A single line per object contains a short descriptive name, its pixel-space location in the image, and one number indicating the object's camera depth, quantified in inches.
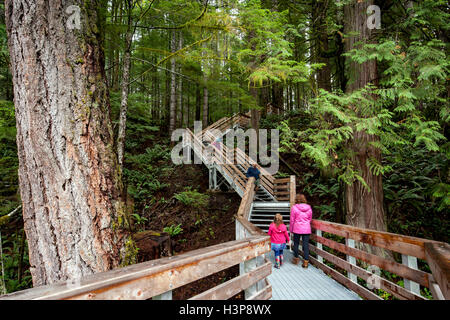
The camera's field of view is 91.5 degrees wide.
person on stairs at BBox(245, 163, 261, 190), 427.2
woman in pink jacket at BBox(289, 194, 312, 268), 203.9
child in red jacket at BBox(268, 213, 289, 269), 205.2
